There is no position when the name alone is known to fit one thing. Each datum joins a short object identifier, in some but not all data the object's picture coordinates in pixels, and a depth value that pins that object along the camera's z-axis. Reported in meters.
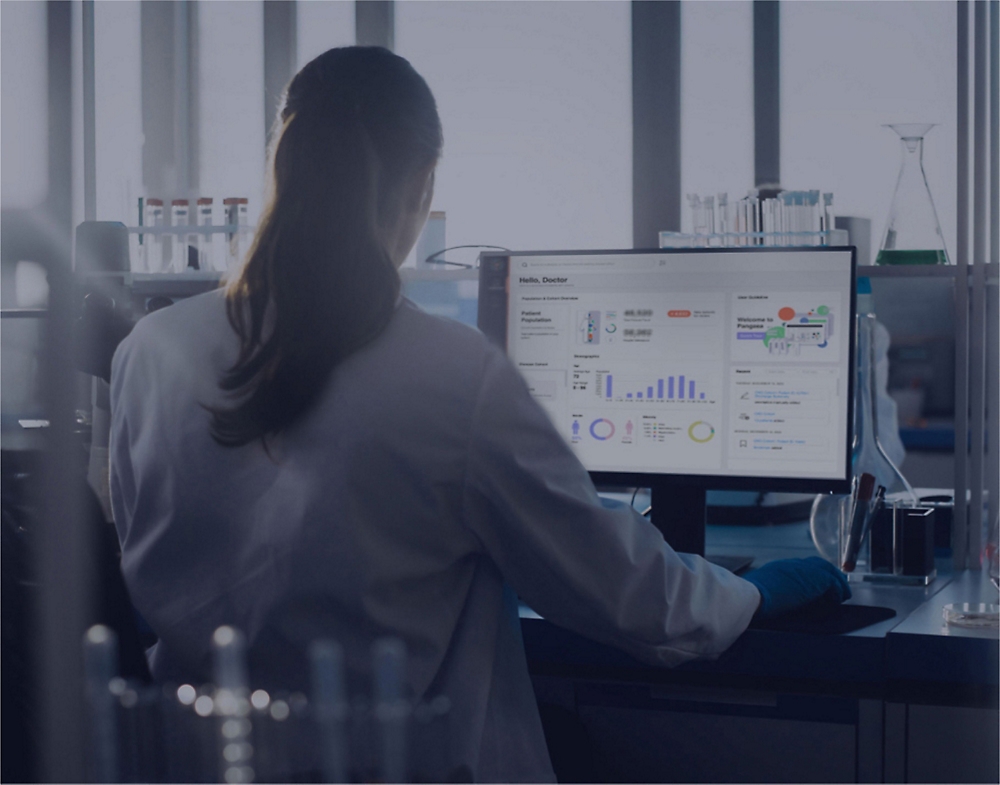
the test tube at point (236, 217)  4.00
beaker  3.57
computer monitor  3.36
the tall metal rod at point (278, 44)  4.93
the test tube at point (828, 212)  3.72
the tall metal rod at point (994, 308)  3.56
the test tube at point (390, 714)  1.57
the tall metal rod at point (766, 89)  4.96
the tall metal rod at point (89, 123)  4.15
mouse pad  3.09
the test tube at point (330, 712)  1.57
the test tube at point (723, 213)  3.77
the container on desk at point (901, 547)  3.40
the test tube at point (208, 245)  4.07
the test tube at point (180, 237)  4.07
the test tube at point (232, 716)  1.60
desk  3.06
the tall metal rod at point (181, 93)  4.76
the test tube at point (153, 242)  4.08
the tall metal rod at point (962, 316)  3.54
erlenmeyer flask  3.64
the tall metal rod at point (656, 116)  4.81
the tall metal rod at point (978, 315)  3.54
